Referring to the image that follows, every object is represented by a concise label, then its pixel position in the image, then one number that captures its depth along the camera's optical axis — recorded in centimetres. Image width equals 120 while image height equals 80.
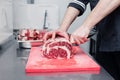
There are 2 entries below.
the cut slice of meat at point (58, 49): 88
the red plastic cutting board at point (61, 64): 74
